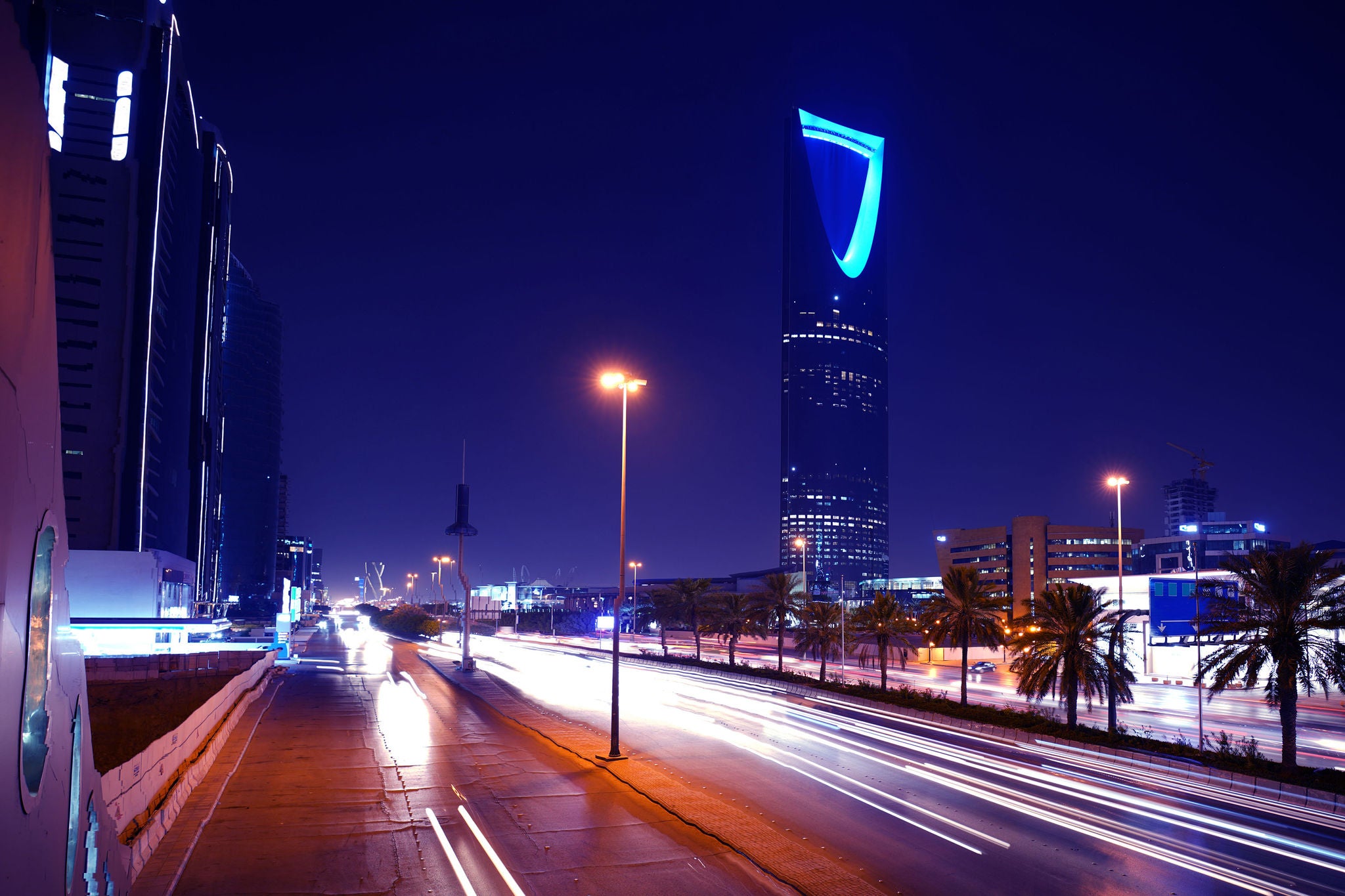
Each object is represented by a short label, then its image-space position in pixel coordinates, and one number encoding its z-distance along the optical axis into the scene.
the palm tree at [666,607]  63.37
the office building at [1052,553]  152.25
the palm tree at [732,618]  56.38
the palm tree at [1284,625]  23.55
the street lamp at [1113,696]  28.05
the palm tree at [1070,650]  29.66
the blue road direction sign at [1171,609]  56.94
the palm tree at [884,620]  44.12
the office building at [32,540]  5.31
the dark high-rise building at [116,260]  104.44
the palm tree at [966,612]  38.03
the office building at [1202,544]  156.50
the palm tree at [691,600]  61.50
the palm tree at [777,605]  53.22
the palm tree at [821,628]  49.81
